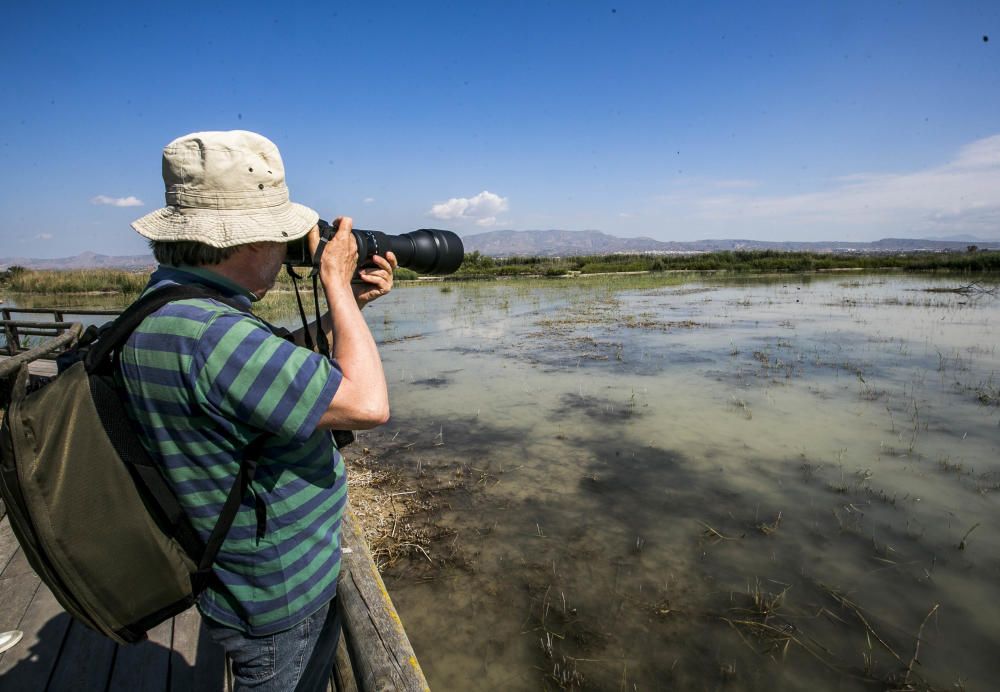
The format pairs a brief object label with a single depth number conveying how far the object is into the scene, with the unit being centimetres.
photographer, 88
